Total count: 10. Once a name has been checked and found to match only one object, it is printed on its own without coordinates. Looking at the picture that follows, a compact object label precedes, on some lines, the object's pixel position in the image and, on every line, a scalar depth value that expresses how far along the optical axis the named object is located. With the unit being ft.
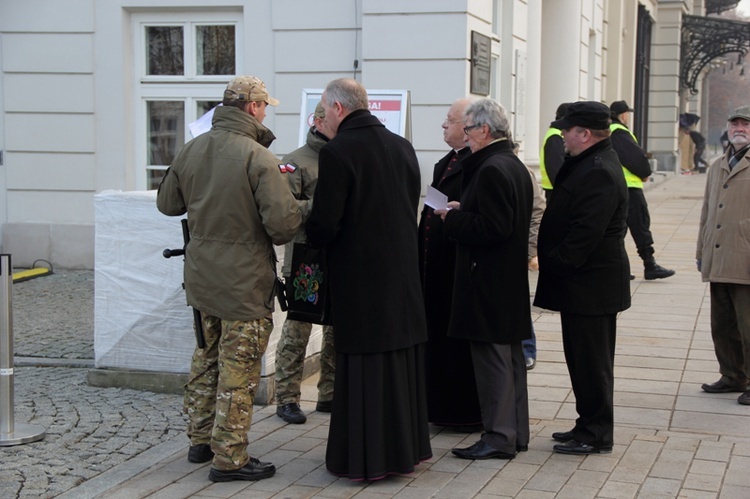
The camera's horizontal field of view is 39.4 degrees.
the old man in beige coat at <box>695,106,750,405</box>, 21.59
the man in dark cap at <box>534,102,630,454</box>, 17.30
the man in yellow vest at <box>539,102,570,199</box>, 32.31
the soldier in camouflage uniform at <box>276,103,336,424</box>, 19.89
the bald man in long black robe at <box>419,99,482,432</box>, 19.21
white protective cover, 21.97
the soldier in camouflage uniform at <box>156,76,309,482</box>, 16.40
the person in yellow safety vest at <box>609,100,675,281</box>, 35.73
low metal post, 18.93
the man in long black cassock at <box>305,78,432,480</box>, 16.33
